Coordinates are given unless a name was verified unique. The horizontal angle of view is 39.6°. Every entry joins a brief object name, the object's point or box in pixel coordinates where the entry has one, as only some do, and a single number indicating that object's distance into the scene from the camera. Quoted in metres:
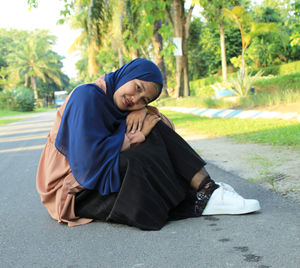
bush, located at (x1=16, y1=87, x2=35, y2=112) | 42.66
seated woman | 2.94
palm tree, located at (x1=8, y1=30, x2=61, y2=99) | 60.47
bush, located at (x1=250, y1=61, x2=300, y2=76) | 29.12
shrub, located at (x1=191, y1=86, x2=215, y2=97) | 27.43
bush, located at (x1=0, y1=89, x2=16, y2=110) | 42.38
